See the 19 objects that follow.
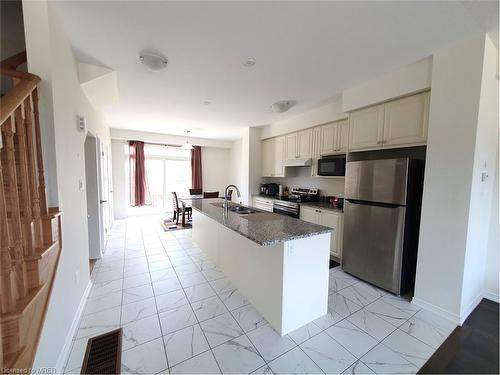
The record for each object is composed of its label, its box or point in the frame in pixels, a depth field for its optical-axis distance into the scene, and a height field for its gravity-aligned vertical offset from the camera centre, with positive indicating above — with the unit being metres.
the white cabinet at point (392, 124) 2.33 +0.67
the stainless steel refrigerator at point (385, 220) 2.34 -0.52
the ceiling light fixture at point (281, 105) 3.22 +1.10
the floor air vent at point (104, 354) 1.51 -1.43
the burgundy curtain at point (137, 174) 6.20 -0.04
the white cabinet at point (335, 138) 3.45 +0.67
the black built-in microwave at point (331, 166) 3.44 +0.17
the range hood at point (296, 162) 4.06 +0.27
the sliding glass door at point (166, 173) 6.70 +0.01
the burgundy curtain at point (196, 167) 7.11 +0.23
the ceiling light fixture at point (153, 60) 2.11 +1.18
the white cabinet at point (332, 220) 3.25 -0.74
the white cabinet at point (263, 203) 4.71 -0.67
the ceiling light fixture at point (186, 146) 5.55 +0.74
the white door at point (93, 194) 3.28 -0.35
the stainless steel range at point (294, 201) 4.01 -0.52
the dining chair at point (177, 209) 5.43 -0.96
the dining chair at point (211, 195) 5.49 -0.56
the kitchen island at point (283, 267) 1.83 -0.91
